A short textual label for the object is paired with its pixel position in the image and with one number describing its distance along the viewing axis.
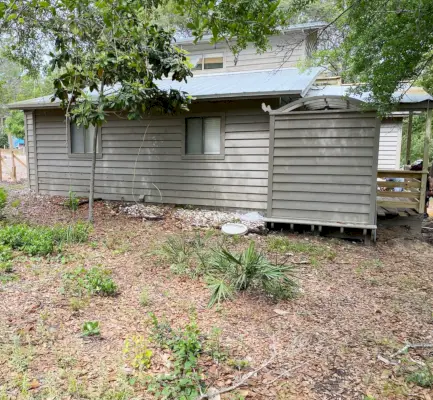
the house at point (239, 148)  5.89
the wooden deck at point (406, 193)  6.69
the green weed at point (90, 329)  2.73
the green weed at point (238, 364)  2.44
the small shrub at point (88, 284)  3.48
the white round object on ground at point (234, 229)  6.30
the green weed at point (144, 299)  3.34
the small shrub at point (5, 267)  3.90
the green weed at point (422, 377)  2.28
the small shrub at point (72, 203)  8.11
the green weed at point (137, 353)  2.32
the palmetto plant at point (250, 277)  3.61
